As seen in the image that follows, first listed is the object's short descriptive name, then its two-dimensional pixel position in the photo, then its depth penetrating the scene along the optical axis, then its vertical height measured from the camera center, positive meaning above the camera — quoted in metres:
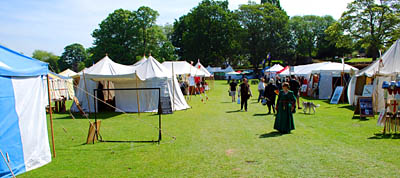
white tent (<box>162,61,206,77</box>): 27.46 +0.46
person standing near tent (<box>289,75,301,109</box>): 15.00 -0.62
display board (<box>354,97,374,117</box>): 11.98 -1.34
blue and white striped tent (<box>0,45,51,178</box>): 5.80 -0.78
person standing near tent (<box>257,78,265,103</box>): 18.09 -0.73
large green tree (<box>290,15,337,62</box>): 66.00 +8.25
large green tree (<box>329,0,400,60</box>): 40.47 +6.58
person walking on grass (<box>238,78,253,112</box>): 14.33 -0.82
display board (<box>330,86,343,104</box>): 17.89 -1.29
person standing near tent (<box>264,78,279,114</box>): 13.38 -0.85
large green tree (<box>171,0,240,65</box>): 60.62 +8.00
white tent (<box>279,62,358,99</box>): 20.61 -0.07
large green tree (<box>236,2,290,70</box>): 60.19 +8.69
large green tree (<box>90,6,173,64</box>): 48.12 +6.08
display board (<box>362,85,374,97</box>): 14.41 -0.83
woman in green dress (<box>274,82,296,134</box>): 9.31 -1.17
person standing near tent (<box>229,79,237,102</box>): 19.57 -0.95
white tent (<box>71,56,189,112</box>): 15.74 -0.51
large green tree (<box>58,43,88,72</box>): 100.38 +6.19
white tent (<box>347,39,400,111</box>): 13.05 +0.08
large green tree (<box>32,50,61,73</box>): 83.91 +5.35
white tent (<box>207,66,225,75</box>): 61.79 +0.97
